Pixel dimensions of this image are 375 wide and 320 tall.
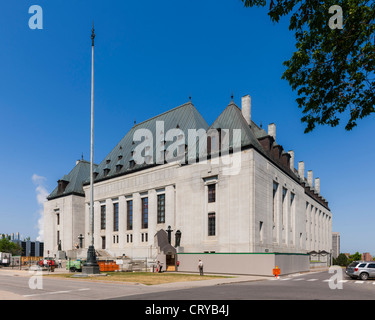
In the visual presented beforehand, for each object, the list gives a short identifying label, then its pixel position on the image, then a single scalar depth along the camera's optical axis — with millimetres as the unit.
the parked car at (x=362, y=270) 29875
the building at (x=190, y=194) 46344
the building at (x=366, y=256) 188775
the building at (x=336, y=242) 140538
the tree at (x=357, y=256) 95562
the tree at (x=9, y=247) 123225
